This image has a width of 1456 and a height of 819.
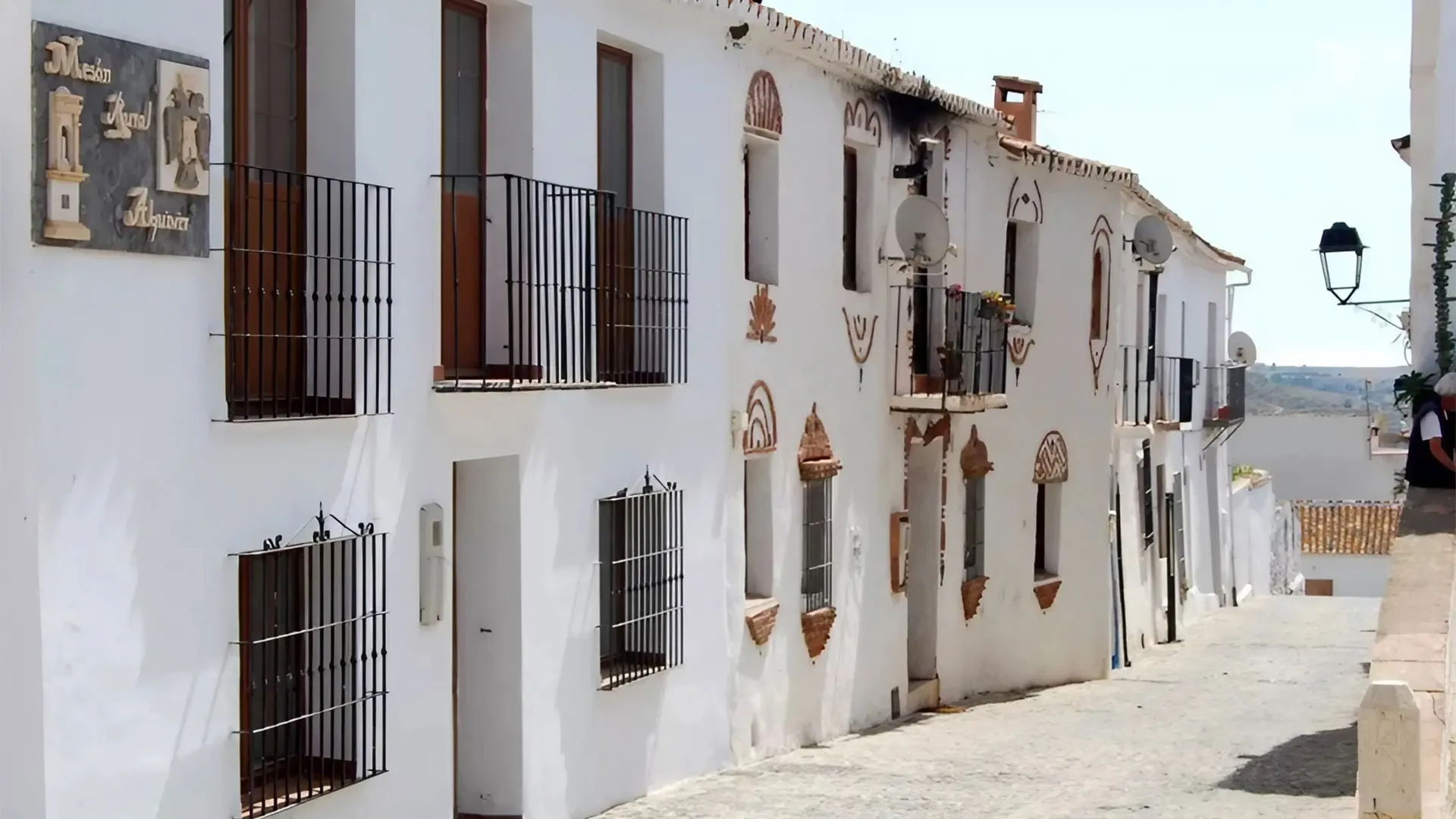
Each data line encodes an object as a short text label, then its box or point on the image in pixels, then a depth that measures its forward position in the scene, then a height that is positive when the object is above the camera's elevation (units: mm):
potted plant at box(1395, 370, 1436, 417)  13844 -7
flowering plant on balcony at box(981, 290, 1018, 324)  16984 +721
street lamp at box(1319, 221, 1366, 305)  14617 +1130
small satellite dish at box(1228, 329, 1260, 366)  32531 +612
